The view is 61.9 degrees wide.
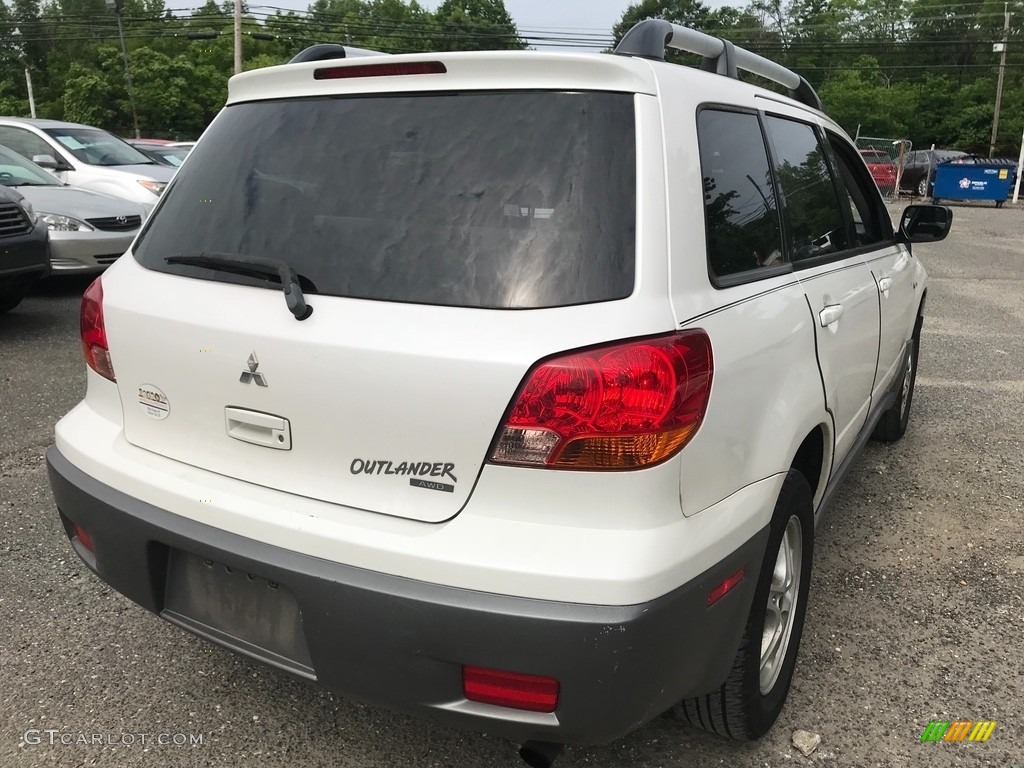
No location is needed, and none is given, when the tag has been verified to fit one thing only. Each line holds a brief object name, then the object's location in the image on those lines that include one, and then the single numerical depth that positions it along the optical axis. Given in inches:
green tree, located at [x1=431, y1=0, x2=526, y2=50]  2274.9
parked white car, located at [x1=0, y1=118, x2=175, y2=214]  378.0
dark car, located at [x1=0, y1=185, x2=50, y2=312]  247.6
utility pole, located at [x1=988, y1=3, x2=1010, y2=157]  1764.9
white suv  67.1
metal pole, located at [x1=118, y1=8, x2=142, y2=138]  1929.1
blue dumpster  987.9
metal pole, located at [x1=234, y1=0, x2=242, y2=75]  1277.4
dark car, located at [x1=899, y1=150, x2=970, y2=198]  1061.5
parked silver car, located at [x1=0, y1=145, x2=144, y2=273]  303.3
